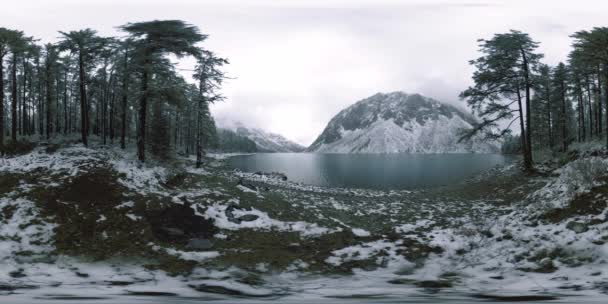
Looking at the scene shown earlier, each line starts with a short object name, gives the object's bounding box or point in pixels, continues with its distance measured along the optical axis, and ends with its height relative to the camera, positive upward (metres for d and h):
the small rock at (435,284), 7.67 -3.11
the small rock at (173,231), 11.75 -2.51
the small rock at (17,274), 8.30 -2.75
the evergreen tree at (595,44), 21.48 +7.23
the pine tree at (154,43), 19.55 +7.39
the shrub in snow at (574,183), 11.34 -1.17
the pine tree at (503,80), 23.86 +5.53
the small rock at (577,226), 9.18 -2.18
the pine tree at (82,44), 24.97 +9.48
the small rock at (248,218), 13.74 -2.45
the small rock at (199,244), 10.85 -2.80
